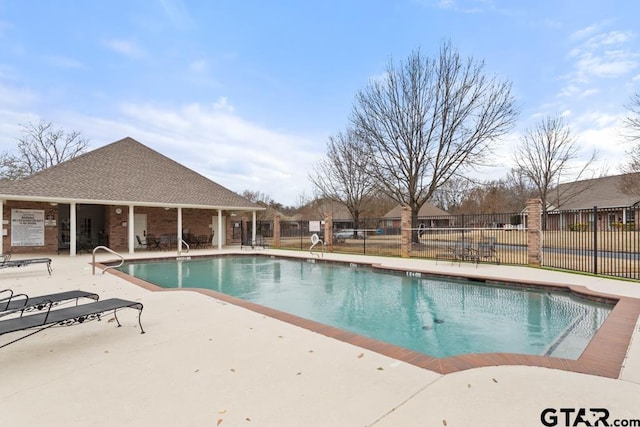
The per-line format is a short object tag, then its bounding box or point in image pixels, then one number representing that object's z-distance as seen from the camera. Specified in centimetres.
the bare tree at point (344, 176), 2325
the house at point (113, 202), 1451
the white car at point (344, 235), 2283
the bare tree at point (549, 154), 2567
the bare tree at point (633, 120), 1282
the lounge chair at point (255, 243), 1942
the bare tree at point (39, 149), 2550
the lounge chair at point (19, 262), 852
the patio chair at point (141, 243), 1712
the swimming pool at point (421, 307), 481
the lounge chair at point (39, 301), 365
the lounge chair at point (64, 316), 320
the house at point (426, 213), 4268
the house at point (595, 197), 2731
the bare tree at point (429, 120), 1672
